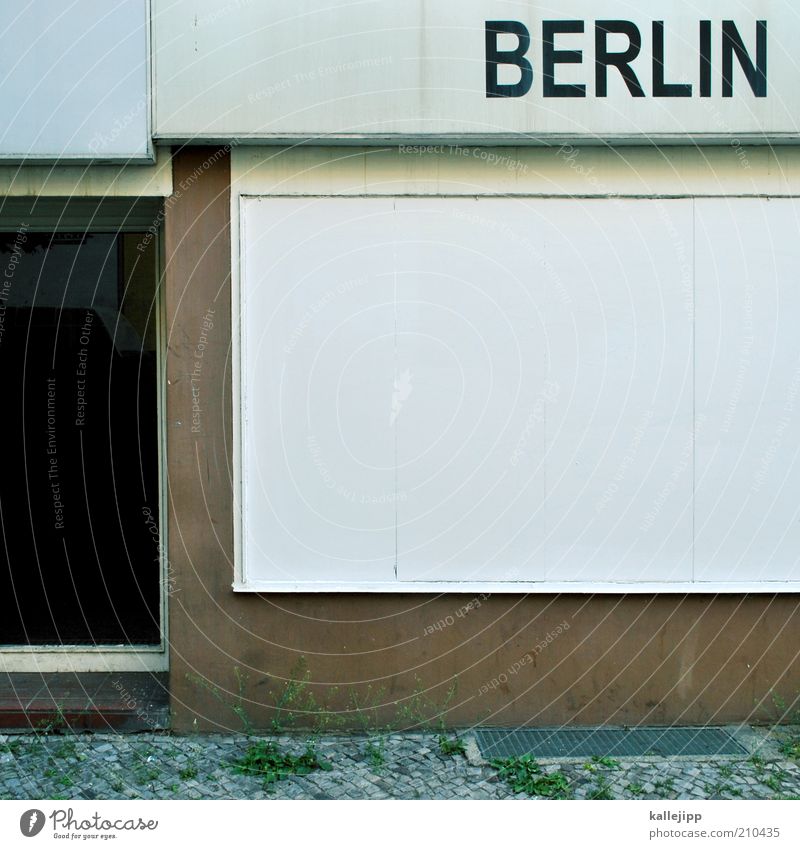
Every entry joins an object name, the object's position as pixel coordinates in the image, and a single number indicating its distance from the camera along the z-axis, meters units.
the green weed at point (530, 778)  4.04
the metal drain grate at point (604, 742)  4.46
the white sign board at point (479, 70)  4.47
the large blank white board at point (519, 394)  4.67
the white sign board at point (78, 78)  4.44
